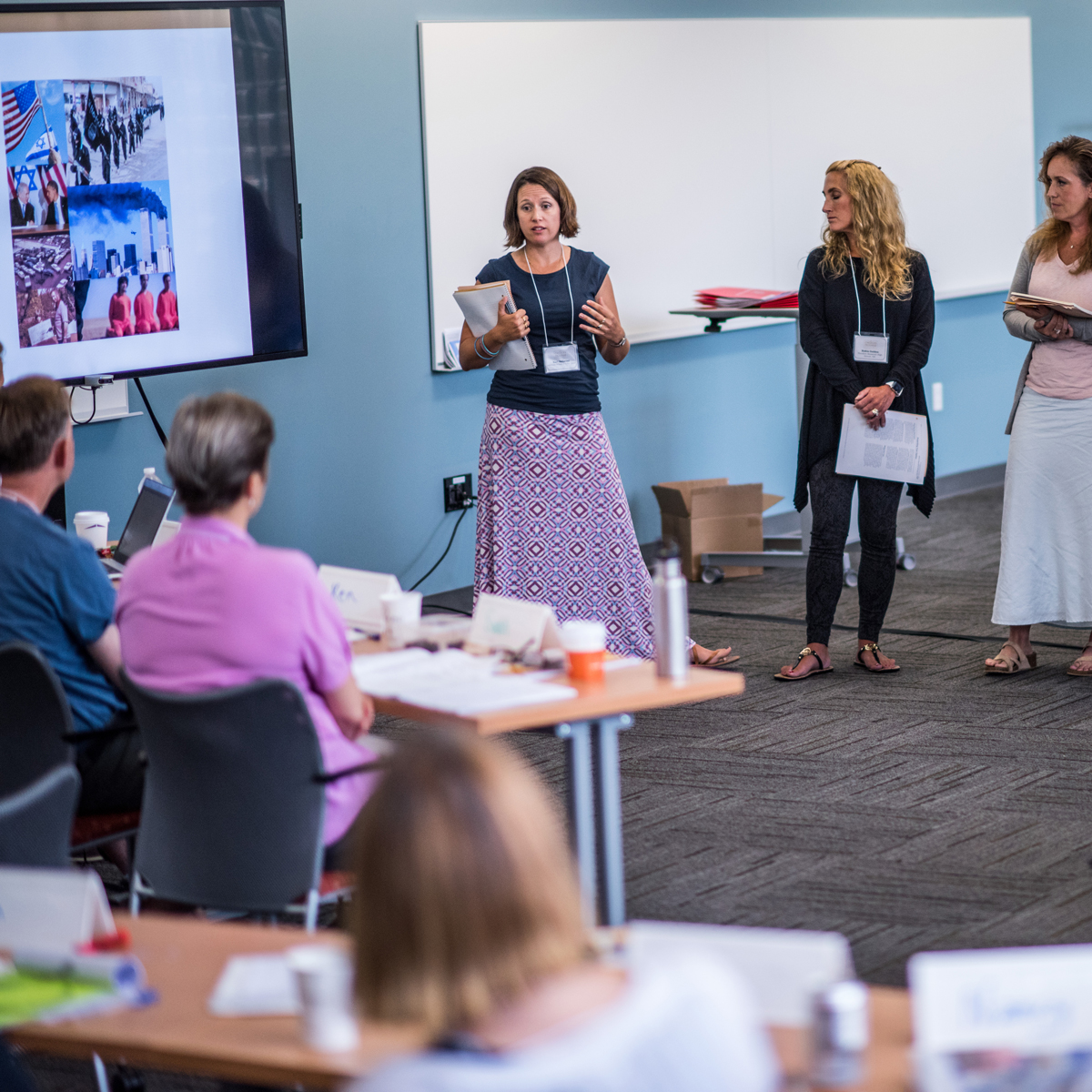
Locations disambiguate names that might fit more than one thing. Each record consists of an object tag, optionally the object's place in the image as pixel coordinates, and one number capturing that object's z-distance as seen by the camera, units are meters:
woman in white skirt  9.62
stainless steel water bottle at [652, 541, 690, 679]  5.40
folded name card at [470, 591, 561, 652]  5.78
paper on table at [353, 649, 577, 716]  5.22
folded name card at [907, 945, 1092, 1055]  2.82
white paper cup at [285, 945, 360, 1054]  2.97
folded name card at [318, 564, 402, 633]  6.37
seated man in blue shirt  5.74
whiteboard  12.62
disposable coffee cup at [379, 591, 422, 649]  6.18
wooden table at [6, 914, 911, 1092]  2.89
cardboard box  13.77
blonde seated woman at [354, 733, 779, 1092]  2.23
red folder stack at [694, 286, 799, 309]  13.26
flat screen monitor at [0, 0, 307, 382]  9.07
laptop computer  7.87
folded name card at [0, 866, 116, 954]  3.42
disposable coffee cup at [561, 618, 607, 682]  5.50
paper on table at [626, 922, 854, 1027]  3.07
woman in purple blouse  4.80
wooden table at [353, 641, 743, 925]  5.12
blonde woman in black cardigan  10.00
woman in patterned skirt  9.73
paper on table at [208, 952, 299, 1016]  3.15
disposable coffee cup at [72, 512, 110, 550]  8.35
